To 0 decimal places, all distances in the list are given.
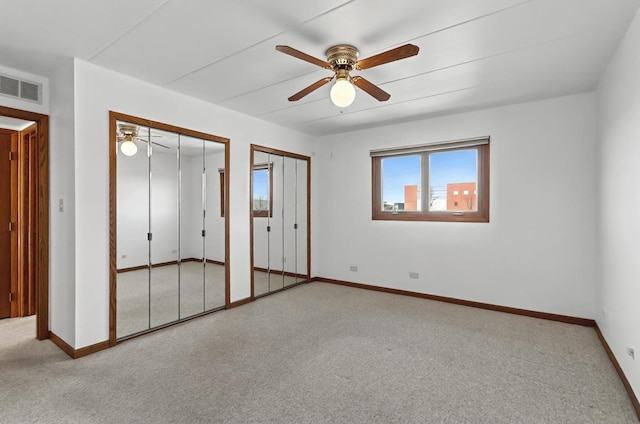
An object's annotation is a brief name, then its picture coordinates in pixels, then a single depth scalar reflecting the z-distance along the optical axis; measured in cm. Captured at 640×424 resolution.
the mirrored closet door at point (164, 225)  316
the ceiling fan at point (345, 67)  240
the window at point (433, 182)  434
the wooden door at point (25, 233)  366
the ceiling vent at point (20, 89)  290
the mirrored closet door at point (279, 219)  470
